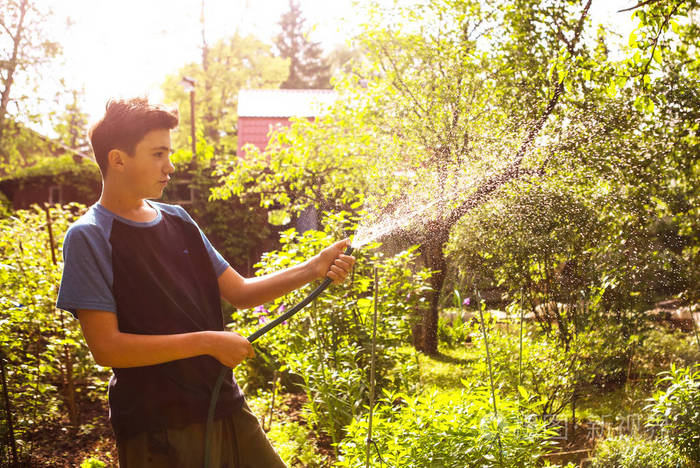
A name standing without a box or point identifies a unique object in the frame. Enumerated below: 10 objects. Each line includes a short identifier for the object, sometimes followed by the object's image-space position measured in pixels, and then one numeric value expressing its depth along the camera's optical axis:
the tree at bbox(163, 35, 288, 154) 23.61
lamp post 14.41
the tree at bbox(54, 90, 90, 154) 15.02
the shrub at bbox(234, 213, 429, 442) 3.48
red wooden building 14.73
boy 1.52
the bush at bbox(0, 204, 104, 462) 3.42
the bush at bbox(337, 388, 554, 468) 2.14
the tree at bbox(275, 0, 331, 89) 32.81
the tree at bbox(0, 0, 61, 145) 13.75
